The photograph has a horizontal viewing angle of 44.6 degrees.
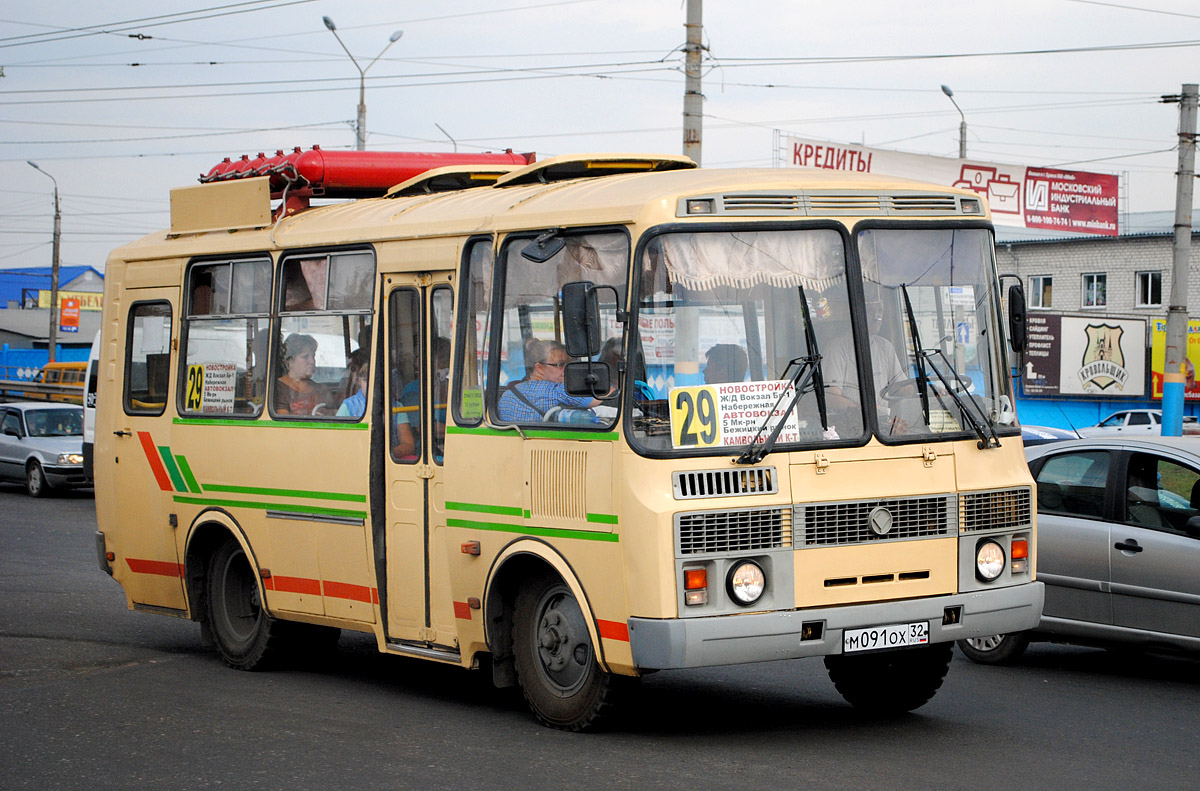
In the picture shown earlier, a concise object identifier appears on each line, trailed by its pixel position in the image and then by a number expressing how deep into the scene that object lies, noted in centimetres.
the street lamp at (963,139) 4544
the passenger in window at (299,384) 918
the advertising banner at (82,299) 8828
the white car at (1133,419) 4044
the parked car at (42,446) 2536
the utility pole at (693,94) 1656
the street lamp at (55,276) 5169
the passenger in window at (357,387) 875
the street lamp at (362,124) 3196
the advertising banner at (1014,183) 2955
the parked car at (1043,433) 2633
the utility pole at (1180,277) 2302
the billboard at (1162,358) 4453
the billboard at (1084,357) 4369
